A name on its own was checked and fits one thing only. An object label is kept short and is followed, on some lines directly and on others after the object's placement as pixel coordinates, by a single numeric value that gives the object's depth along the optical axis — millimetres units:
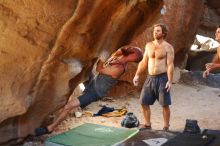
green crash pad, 5434
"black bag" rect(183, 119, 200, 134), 5429
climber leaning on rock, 6316
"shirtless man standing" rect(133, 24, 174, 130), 6184
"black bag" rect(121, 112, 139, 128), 6819
